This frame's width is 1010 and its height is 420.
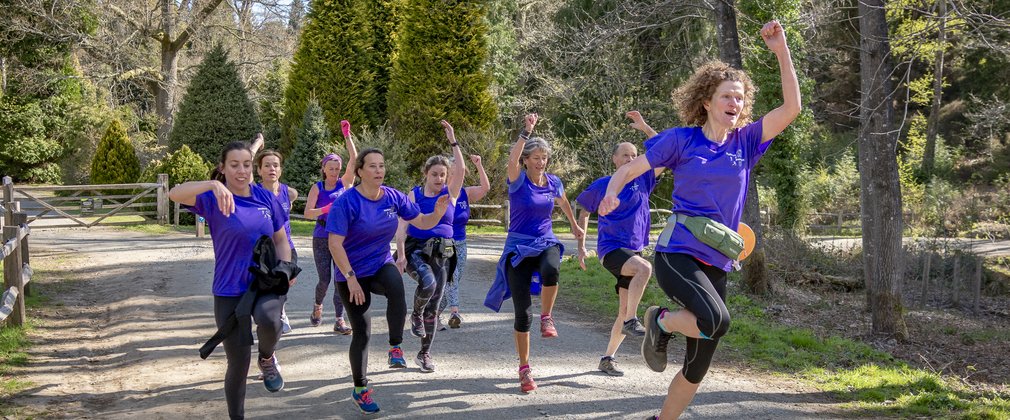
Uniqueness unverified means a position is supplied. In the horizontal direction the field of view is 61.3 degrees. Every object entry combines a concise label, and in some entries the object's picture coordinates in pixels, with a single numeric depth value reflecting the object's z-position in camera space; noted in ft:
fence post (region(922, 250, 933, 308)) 46.68
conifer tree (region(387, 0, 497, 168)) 75.97
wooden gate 65.21
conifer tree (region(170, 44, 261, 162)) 80.74
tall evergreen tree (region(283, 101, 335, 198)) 73.41
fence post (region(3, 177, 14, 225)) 59.52
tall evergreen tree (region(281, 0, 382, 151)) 80.59
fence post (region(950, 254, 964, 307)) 46.78
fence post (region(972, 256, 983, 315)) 45.88
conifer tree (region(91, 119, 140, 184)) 82.94
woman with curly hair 14.52
